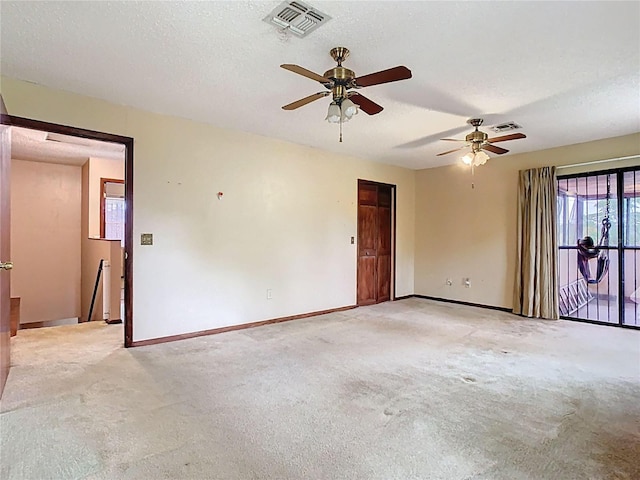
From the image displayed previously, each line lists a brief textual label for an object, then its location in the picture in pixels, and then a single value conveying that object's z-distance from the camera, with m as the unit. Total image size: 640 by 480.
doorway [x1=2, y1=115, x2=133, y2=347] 3.79
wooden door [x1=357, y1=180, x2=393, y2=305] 6.22
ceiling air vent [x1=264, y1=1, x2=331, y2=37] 2.09
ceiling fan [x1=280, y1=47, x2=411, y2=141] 2.34
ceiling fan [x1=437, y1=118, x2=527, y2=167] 4.10
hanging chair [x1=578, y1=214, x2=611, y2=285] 5.01
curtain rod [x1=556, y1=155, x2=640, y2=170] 4.70
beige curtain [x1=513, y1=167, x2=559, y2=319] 5.27
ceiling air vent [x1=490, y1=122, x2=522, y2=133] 4.27
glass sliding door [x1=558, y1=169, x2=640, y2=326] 4.81
